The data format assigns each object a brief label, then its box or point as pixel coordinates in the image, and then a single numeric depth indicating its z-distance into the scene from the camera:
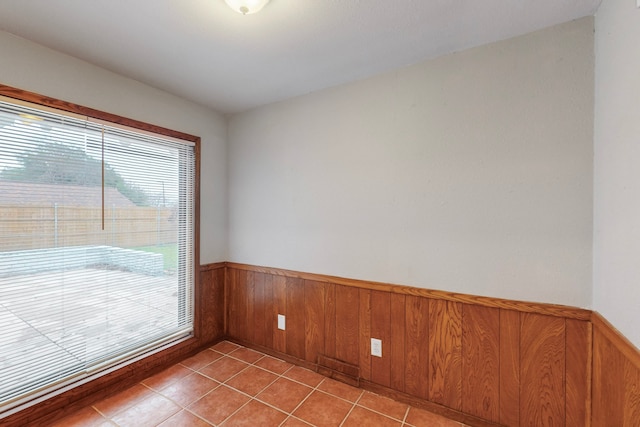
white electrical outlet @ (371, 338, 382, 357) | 1.93
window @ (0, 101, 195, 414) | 1.56
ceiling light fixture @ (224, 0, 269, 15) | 1.23
